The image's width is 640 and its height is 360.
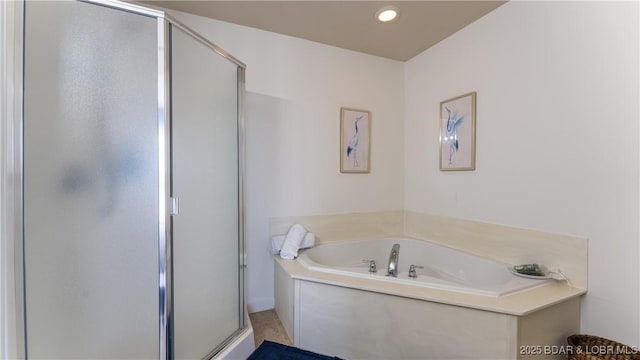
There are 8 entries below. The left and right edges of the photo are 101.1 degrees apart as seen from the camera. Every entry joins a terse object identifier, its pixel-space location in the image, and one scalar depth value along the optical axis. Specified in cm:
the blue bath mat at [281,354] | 158
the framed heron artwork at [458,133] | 210
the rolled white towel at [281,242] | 220
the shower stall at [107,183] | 100
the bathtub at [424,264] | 153
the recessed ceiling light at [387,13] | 192
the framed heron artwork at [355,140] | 254
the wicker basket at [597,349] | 127
